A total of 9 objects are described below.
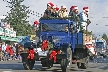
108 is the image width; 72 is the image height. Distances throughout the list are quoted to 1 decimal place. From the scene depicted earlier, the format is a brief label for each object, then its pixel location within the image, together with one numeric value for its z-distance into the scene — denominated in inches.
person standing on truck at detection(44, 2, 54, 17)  665.8
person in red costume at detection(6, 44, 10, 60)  1237.6
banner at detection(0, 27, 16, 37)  1760.6
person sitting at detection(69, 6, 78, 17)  673.6
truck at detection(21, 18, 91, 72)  601.6
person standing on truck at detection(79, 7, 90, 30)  693.9
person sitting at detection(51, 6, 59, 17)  667.6
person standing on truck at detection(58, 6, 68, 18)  668.1
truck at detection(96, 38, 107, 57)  1938.5
